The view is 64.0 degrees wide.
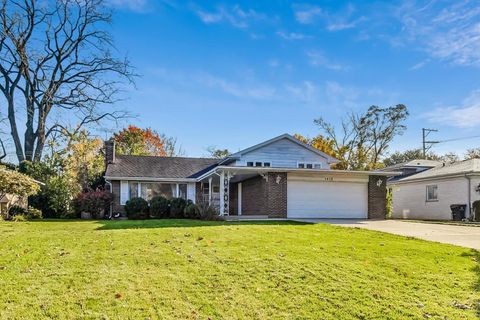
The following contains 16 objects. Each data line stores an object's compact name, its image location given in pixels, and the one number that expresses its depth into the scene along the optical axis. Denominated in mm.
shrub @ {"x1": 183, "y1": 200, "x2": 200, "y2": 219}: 18766
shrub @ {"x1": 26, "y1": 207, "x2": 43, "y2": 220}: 21625
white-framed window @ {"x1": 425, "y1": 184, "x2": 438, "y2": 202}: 26108
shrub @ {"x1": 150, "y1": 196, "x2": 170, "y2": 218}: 21031
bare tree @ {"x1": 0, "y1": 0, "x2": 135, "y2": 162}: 29406
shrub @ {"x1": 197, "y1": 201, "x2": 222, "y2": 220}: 18062
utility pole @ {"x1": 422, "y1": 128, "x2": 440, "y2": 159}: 46625
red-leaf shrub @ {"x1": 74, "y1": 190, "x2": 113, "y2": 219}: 22422
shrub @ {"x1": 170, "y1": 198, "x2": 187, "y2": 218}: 20762
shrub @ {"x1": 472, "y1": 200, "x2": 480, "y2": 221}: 21672
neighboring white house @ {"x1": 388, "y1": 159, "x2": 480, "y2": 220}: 22984
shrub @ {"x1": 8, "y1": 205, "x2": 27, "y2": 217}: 21417
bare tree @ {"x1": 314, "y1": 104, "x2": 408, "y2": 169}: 43062
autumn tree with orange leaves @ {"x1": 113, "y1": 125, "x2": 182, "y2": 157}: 43344
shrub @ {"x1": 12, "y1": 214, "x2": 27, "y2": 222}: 19473
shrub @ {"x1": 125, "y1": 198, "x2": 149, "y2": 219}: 21062
